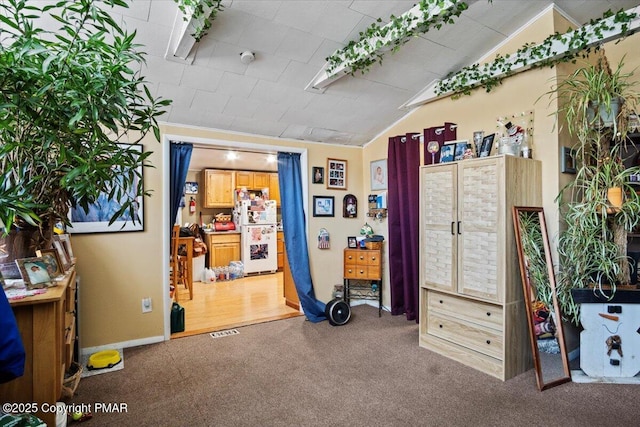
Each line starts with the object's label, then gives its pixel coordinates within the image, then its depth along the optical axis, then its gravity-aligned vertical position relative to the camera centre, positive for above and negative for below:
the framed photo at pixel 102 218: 2.95 +0.01
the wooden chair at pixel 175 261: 4.33 -0.56
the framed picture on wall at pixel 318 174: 4.21 +0.53
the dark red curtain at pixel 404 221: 3.63 -0.06
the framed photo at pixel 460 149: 2.96 +0.58
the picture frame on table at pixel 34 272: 1.67 -0.26
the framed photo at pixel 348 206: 4.40 +0.14
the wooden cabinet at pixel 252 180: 6.83 +0.78
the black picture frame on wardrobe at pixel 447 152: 3.03 +0.57
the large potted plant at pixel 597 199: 2.35 +0.10
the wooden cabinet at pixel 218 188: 6.62 +0.60
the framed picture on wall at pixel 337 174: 4.32 +0.55
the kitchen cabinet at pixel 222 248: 6.39 -0.57
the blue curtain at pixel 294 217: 4.07 +0.00
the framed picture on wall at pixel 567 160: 2.66 +0.43
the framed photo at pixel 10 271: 1.71 -0.26
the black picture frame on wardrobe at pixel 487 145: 2.78 +0.57
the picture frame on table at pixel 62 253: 2.02 -0.22
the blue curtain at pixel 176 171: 3.40 +0.48
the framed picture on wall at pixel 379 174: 4.24 +0.53
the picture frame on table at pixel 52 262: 1.79 -0.23
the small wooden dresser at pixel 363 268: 4.03 -0.62
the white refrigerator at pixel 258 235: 6.41 -0.35
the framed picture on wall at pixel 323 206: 4.21 +0.14
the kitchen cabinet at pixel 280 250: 6.91 -0.68
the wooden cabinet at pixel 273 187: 7.11 +0.64
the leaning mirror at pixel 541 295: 2.46 -0.63
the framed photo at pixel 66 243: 2.37 -0.17
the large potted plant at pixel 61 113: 1.04 +0.36
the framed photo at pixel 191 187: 6.71 +0.63
